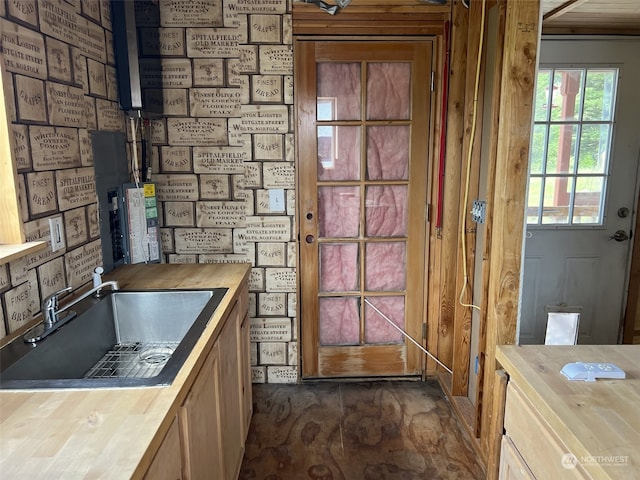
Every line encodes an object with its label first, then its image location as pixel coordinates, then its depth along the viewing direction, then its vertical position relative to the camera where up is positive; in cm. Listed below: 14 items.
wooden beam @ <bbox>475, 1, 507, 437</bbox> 195 -13
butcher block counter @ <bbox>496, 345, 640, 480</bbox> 96 -57
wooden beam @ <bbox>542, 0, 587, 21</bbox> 249 +80
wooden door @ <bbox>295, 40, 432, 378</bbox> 275 -25
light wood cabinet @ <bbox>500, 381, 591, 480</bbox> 108 -71
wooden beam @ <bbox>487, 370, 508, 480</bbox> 141 -80
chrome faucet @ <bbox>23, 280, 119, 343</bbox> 142 -51
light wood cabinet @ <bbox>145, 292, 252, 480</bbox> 119 -81
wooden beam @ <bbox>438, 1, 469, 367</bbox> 261 -14
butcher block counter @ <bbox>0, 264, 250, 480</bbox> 89 -56
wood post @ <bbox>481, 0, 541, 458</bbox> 178 -3
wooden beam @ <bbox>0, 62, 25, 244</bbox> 143 -8
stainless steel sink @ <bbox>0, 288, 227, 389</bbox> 125 -60
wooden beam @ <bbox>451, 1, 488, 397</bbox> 243 -22
